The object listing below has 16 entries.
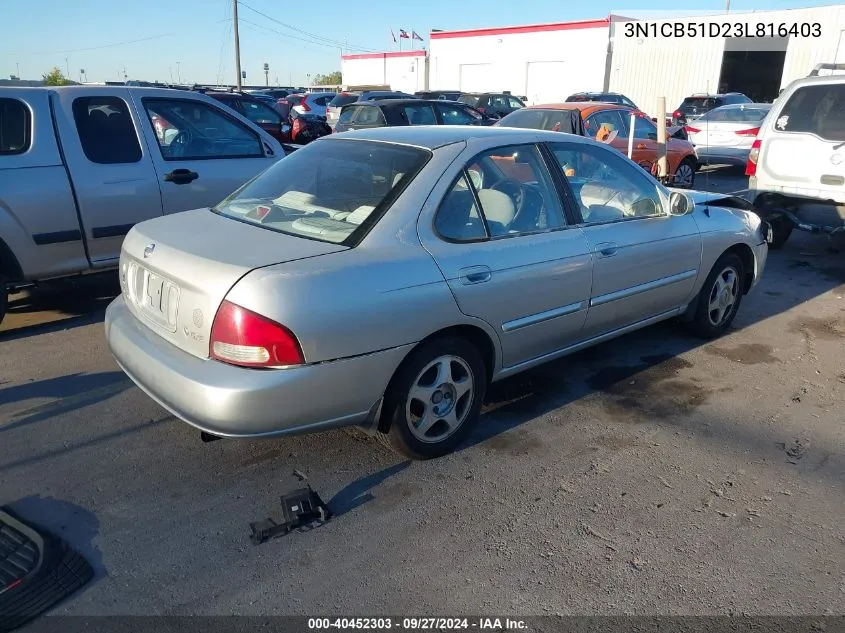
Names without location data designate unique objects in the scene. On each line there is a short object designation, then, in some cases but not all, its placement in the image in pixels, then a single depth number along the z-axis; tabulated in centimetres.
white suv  730
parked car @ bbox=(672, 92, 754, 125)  2150
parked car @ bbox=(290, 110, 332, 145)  1794
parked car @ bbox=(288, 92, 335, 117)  2238
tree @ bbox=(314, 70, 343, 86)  10147
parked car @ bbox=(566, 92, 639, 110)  2135
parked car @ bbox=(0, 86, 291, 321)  508
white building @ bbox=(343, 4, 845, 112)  2814
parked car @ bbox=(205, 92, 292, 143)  1420
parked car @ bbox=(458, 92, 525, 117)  2188
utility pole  3994
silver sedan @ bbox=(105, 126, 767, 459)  286
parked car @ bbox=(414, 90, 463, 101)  2245
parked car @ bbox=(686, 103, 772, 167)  1416
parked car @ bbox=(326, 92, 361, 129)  1912
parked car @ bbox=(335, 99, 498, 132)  1248
